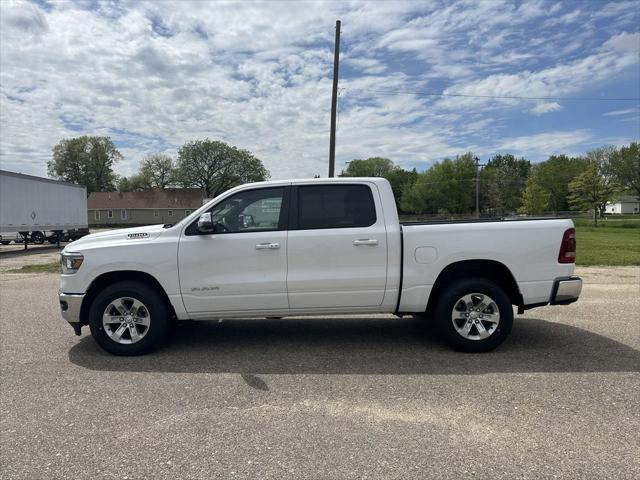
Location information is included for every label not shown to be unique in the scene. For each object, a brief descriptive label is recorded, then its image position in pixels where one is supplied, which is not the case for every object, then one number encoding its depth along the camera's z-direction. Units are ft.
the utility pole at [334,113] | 55.21
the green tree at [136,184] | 269.44
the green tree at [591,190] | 155.43
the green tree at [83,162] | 271.69
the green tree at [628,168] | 208.95
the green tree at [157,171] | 266.16
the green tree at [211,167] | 249.34
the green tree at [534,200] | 181.68
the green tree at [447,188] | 264.31
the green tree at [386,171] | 305.53
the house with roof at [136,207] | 238.68
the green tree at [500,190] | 266.36
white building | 353.31
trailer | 67.10
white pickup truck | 16.33
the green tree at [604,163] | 171.53
